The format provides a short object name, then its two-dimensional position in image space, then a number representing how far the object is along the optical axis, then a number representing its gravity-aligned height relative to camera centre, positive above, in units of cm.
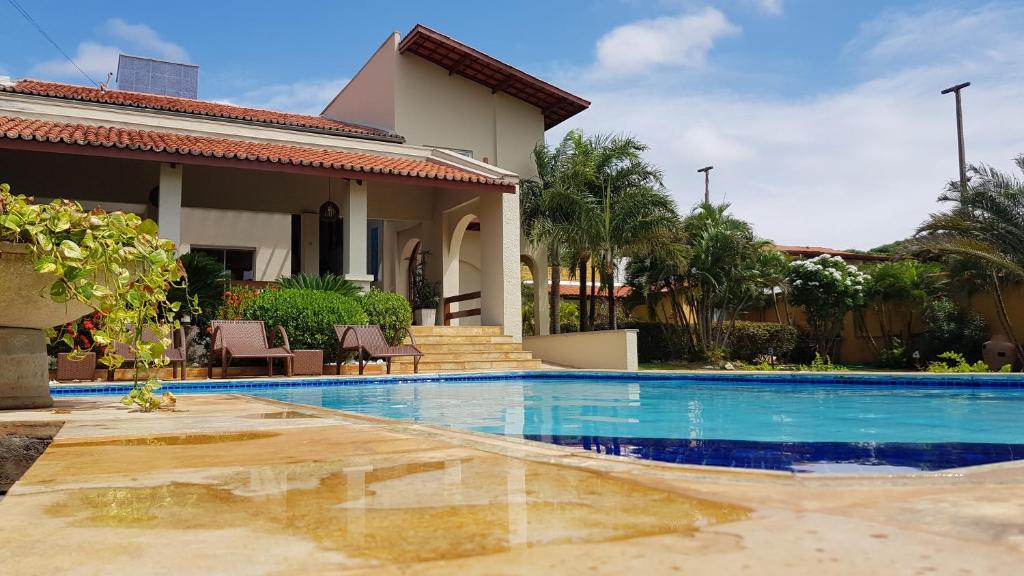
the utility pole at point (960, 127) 2659 +728
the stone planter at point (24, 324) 387 +11
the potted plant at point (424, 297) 1758 +107
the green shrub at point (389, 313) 1336 +48
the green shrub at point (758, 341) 2195 -15
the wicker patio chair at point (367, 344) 1208 -6
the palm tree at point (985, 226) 1572 +228
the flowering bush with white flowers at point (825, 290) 2047 +123
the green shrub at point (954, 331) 1828 +7
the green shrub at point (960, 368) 1338 -63
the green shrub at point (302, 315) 1220 +43
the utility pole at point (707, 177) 3662 +774
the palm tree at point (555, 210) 1836 +322
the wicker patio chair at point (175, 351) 1020 -12
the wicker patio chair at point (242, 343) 1108 -2
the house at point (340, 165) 1443 +354
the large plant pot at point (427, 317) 1752 +52
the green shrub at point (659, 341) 2205 -12
